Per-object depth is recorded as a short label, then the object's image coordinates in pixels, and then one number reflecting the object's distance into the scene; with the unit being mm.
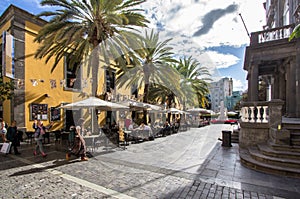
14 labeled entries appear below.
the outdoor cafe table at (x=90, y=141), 8438
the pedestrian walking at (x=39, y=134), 7550
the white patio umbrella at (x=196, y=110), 23938
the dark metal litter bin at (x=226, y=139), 9297
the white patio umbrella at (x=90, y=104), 8963
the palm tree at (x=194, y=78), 23719
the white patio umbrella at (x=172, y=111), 17539
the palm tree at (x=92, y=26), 10180
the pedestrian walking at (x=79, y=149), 7189
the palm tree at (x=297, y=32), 3332
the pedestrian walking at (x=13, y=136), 7965
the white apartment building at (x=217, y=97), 83531
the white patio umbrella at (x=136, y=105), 13098
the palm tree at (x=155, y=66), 16297
